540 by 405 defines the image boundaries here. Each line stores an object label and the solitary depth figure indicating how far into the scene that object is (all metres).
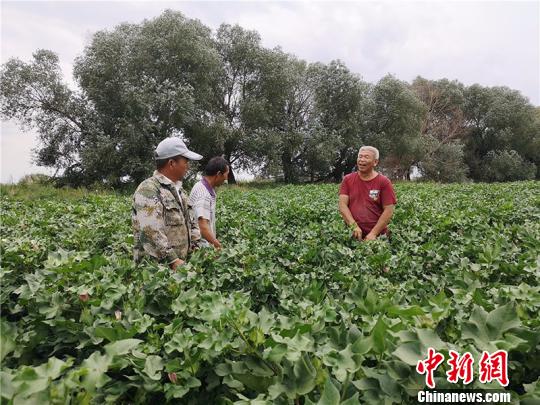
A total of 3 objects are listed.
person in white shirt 4.34
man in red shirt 4.83
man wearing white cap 3.35
